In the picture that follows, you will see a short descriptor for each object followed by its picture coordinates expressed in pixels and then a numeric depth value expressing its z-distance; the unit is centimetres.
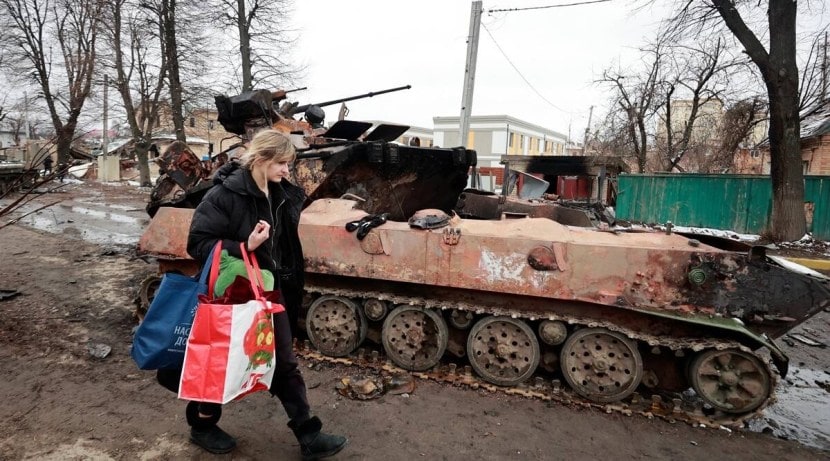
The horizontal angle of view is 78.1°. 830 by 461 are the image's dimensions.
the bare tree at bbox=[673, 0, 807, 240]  1193
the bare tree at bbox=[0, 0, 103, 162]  2458
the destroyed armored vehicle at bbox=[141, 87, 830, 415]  366
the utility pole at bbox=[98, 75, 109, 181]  3036
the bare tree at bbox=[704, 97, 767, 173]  1861
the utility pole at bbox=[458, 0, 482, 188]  1280
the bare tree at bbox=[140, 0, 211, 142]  2034
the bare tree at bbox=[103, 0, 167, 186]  2234
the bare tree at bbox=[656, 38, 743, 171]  1917
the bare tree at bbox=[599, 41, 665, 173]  2055
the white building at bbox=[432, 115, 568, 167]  4866
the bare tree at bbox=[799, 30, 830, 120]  1667
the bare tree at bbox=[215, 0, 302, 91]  1733
